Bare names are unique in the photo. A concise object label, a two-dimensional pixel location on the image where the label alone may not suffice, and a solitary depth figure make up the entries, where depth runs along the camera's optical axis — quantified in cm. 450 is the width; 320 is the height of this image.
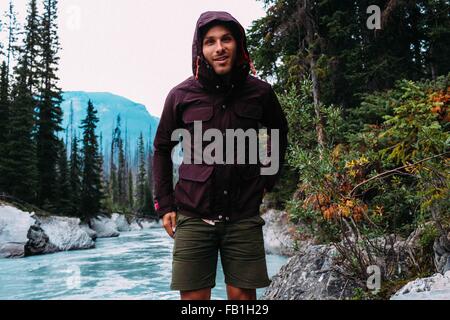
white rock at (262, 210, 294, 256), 1504
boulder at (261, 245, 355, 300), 538
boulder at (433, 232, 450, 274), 477
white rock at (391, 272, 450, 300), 317
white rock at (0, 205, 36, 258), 1700
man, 262
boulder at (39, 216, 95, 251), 2052
